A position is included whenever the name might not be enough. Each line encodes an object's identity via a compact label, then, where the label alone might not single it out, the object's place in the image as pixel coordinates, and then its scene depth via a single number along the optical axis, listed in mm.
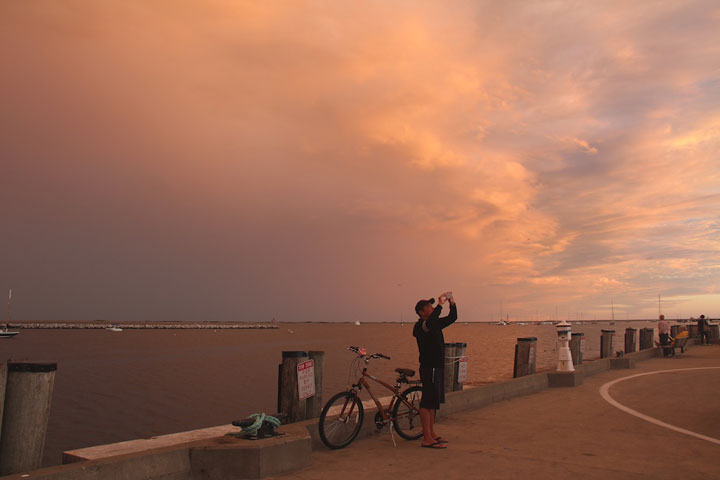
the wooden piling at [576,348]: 18328
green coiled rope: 6527
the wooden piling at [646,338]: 28047
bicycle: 7449
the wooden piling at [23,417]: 5117
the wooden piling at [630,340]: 25445
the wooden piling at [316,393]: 8117
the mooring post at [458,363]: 11242
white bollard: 14531
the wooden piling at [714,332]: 33600
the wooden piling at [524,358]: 14773
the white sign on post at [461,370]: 11312
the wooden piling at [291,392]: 7898
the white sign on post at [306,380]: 7918
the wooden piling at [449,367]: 11062
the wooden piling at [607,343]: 21328
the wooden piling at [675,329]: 33381
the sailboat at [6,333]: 101750
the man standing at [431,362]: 7574
